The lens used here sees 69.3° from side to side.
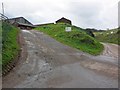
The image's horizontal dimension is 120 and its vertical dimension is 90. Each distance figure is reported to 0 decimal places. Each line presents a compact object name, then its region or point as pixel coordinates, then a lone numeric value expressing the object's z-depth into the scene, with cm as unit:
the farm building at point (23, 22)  2160
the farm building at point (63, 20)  2381
